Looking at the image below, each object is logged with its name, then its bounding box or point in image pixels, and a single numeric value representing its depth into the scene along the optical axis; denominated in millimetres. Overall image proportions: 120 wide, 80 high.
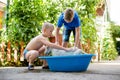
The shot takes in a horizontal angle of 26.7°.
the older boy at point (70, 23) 4647
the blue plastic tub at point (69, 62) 4122
